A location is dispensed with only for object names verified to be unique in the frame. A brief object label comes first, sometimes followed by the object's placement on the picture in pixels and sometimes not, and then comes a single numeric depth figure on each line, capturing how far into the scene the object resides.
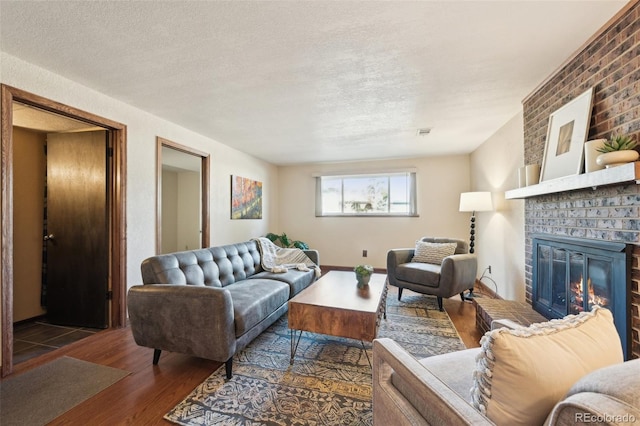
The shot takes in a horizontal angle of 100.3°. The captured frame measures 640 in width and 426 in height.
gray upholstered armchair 3.04
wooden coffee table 1.84
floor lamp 3.57
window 5.12
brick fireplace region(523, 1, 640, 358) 1.51
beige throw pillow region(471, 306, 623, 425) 0.66
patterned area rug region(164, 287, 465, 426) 1.48
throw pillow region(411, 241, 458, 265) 3.51
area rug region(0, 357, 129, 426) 1.51
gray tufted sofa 1.79
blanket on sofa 3.44
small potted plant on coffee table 2.46
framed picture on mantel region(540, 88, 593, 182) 1.85
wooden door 2.65
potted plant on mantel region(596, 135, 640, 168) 1.46
